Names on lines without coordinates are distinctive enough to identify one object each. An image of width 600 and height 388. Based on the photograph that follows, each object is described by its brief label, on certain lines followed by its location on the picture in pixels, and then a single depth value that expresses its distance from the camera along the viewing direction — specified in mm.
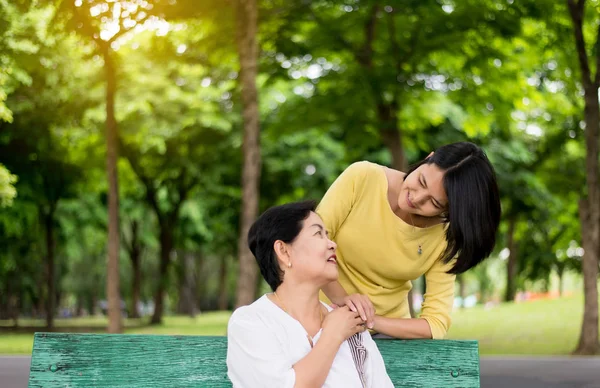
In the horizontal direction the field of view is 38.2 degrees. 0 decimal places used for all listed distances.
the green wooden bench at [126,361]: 3436
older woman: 2988
